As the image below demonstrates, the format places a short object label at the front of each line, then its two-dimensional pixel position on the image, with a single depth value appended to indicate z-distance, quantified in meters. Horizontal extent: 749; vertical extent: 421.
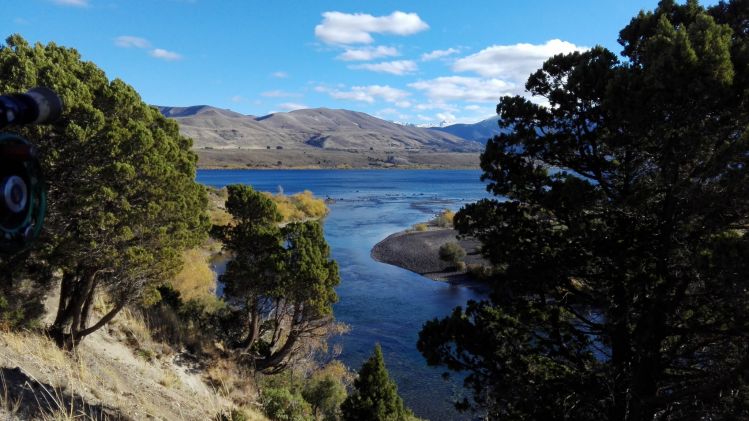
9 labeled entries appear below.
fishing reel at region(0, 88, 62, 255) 2.03
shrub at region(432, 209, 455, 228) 66.69
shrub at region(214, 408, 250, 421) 8.90
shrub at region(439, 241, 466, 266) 46.41
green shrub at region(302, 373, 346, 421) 18.61
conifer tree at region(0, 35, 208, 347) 10.87
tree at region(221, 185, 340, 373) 18.70
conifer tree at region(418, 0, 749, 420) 6.80
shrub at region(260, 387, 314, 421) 13.55
